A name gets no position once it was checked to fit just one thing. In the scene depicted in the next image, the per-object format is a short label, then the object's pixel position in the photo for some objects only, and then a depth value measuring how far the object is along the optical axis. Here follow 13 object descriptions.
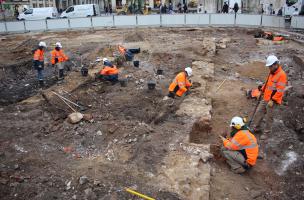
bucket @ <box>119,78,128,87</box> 11.98
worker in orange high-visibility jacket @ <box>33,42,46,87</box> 12.70
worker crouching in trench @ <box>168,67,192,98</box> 10.00
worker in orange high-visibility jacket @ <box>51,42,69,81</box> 13.34
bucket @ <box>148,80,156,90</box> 11.27
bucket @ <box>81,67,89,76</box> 13.30
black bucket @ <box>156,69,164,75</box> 13.24
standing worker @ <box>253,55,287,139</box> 8.08
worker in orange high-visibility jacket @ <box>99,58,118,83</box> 12.20
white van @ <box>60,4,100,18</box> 31.91
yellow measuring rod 5.82
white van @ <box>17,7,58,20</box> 31.89
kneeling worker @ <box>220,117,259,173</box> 6.70
